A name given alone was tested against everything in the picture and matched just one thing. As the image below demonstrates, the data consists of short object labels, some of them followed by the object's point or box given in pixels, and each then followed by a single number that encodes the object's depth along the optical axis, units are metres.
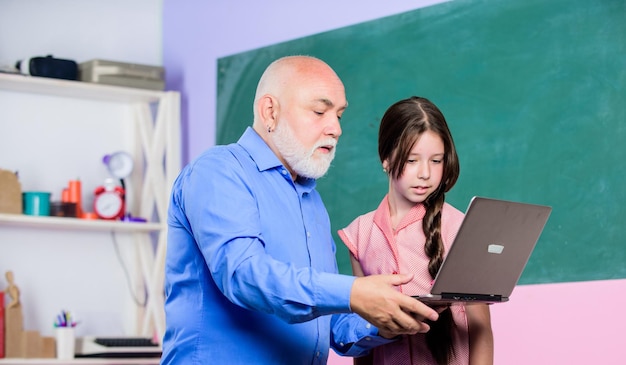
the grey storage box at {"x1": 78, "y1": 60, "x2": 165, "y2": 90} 4.56
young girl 2.32
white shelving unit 4.48
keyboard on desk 4.34
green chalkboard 3.04
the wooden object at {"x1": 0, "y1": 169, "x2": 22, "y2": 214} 4.26
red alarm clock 4.55
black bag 4.43
